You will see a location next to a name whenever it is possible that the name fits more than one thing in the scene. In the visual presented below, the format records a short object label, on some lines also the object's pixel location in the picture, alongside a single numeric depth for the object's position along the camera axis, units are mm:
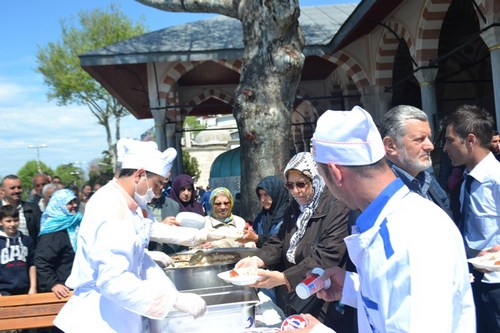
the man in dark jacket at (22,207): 5465
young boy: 4680
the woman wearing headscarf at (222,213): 5127
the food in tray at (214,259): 3309
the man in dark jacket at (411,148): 2484
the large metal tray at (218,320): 2383
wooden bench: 3857
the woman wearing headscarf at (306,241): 2478
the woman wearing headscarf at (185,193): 6035
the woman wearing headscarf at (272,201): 4660
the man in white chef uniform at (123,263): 2143
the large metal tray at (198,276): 2966
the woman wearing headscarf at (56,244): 4516
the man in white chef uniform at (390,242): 1156
